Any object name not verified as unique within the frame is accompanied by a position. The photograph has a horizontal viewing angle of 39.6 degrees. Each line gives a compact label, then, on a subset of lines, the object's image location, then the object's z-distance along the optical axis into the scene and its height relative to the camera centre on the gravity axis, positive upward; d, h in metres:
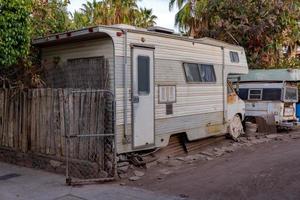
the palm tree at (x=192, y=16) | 22.11 +4.41
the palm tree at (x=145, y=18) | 29.58 +5.68
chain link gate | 8.20 -0.80
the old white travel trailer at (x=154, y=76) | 8.45 +0.44
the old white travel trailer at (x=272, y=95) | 15.50 -0.03
